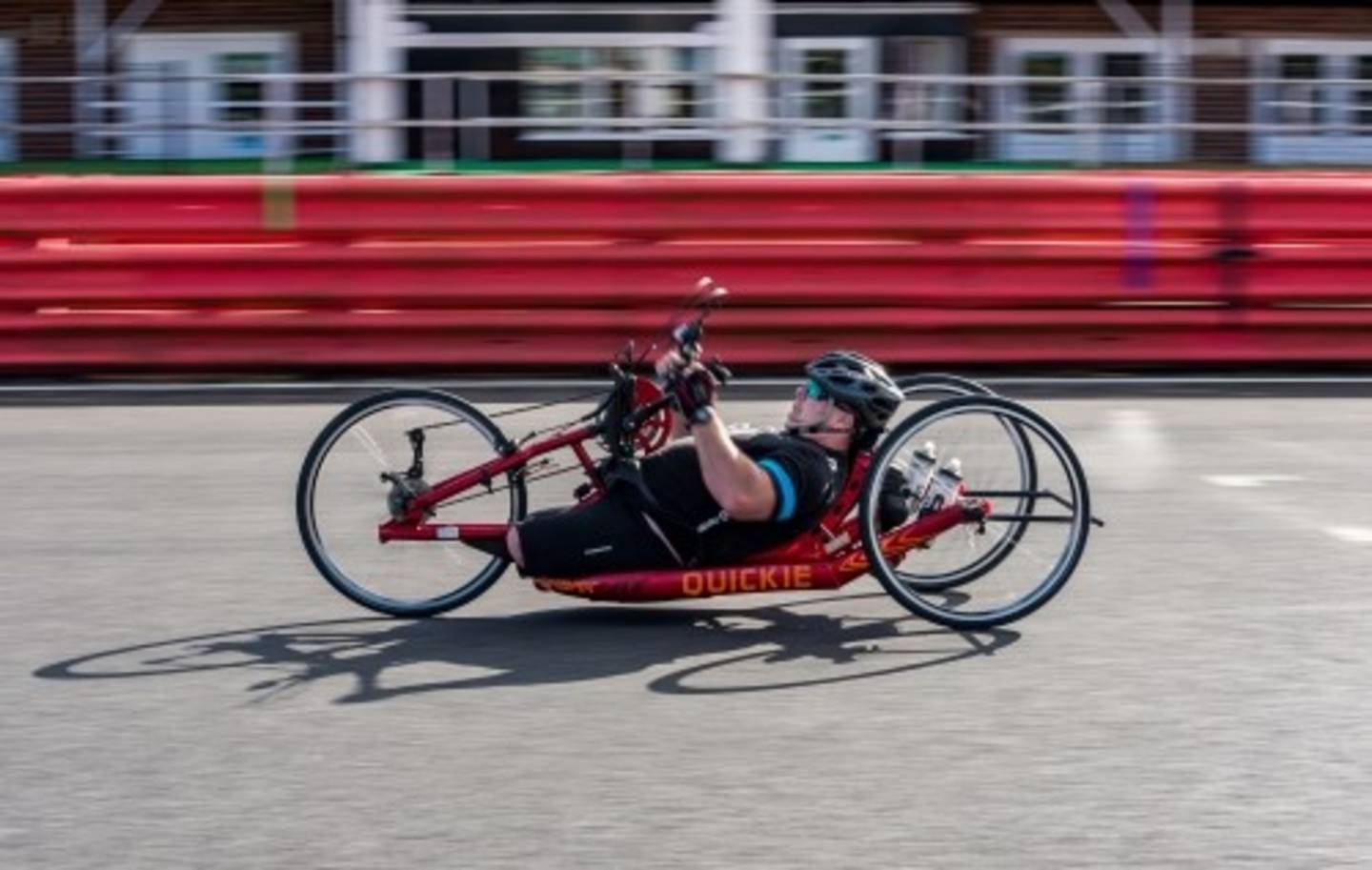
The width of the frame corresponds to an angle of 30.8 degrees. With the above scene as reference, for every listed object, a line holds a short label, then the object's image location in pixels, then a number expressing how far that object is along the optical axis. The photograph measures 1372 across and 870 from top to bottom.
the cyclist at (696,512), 6.97
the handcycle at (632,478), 7.00
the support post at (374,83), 22.06
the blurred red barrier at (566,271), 12.88
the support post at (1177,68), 22.14
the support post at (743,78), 20.38
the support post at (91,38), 28.39
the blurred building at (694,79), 22.02
